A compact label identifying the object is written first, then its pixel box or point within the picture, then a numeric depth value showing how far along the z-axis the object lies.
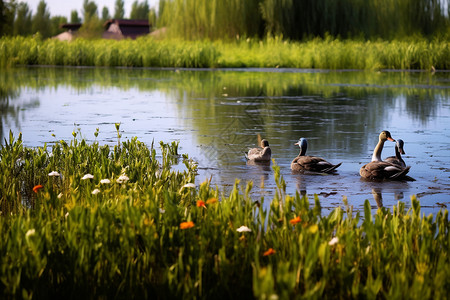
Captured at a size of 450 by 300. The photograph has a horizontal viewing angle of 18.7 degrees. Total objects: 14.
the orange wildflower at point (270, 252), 7.97
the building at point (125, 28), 171.61
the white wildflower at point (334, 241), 8.05
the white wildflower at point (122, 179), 11.64
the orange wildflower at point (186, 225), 8.20
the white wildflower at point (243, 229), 8.56
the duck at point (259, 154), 19.00
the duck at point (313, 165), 17.39
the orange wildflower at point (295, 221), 8.50
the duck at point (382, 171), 16.61
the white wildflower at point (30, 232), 7.89
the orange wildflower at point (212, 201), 9.32
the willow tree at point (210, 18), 71.82
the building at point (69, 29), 171.50
